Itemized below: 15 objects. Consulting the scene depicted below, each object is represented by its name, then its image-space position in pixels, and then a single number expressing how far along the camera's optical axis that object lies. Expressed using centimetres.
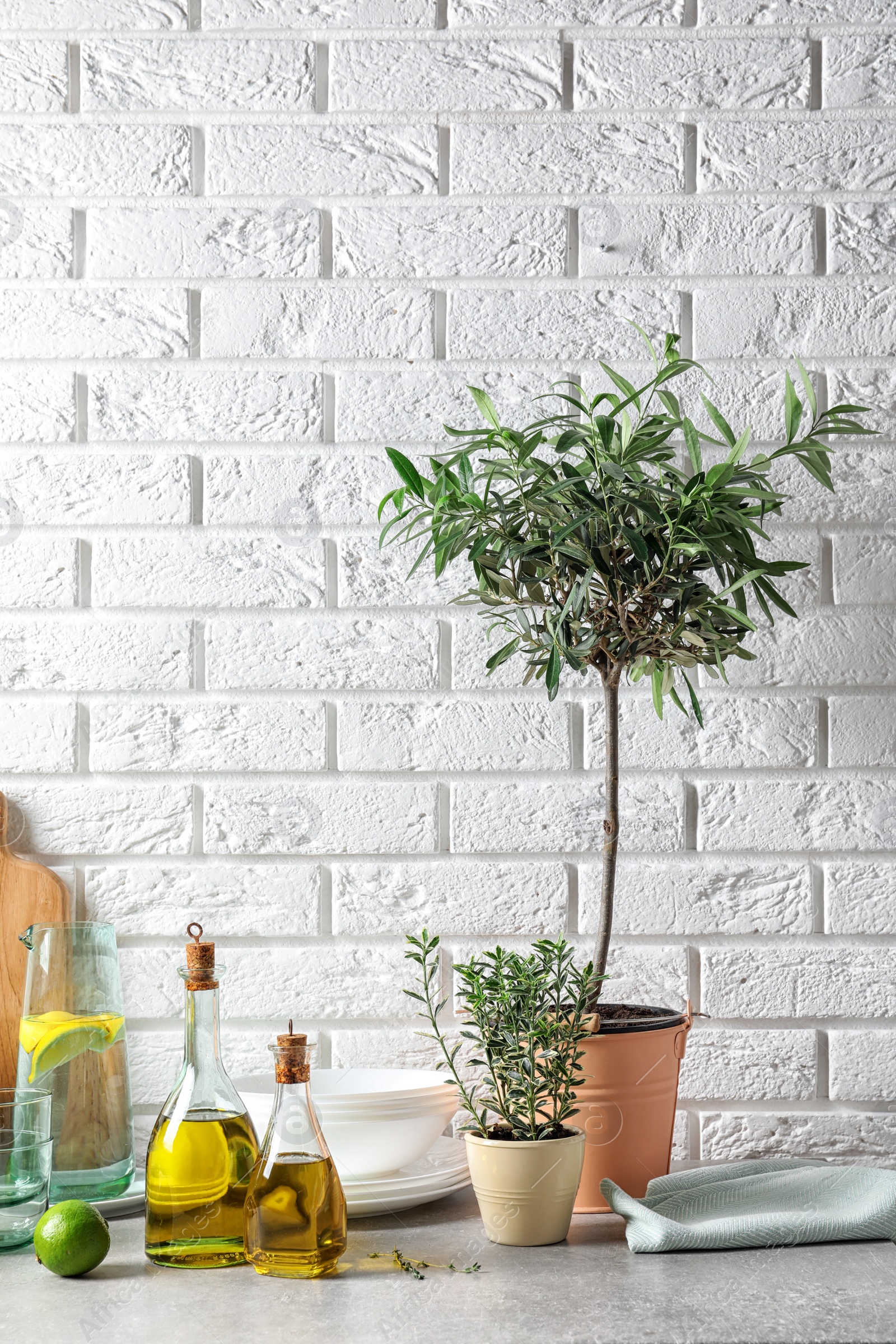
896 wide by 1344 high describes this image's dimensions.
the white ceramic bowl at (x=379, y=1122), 238
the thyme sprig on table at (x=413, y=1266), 229
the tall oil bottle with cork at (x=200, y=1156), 232
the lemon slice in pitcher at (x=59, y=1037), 244
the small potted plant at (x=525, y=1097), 232
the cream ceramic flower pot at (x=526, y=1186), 232
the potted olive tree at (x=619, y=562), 237
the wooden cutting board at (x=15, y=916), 253
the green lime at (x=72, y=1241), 229
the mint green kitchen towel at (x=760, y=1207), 232
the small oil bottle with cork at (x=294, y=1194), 229
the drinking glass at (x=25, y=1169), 236
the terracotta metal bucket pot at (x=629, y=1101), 239
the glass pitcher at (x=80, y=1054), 244
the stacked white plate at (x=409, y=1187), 239
